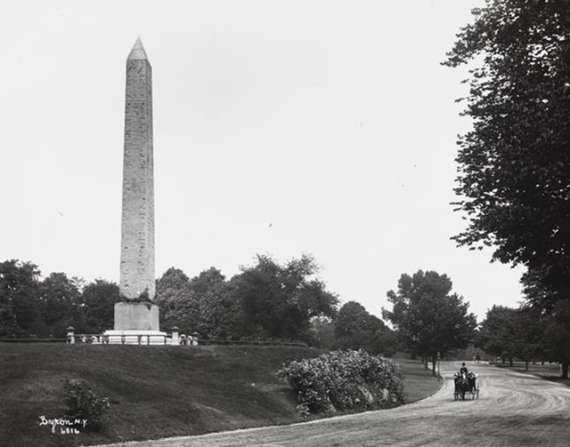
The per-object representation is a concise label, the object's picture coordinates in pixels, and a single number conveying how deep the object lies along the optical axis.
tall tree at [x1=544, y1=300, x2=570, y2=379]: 68.69
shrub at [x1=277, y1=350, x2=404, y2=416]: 32.88
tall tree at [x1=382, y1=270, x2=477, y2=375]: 79.69
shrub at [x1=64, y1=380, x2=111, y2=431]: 21.45
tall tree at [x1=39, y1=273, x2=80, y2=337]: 97.00
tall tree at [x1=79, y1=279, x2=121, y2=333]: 100.31
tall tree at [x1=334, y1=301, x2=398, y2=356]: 101.25
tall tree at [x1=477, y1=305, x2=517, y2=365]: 99.55
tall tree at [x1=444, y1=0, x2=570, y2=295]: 23.02
